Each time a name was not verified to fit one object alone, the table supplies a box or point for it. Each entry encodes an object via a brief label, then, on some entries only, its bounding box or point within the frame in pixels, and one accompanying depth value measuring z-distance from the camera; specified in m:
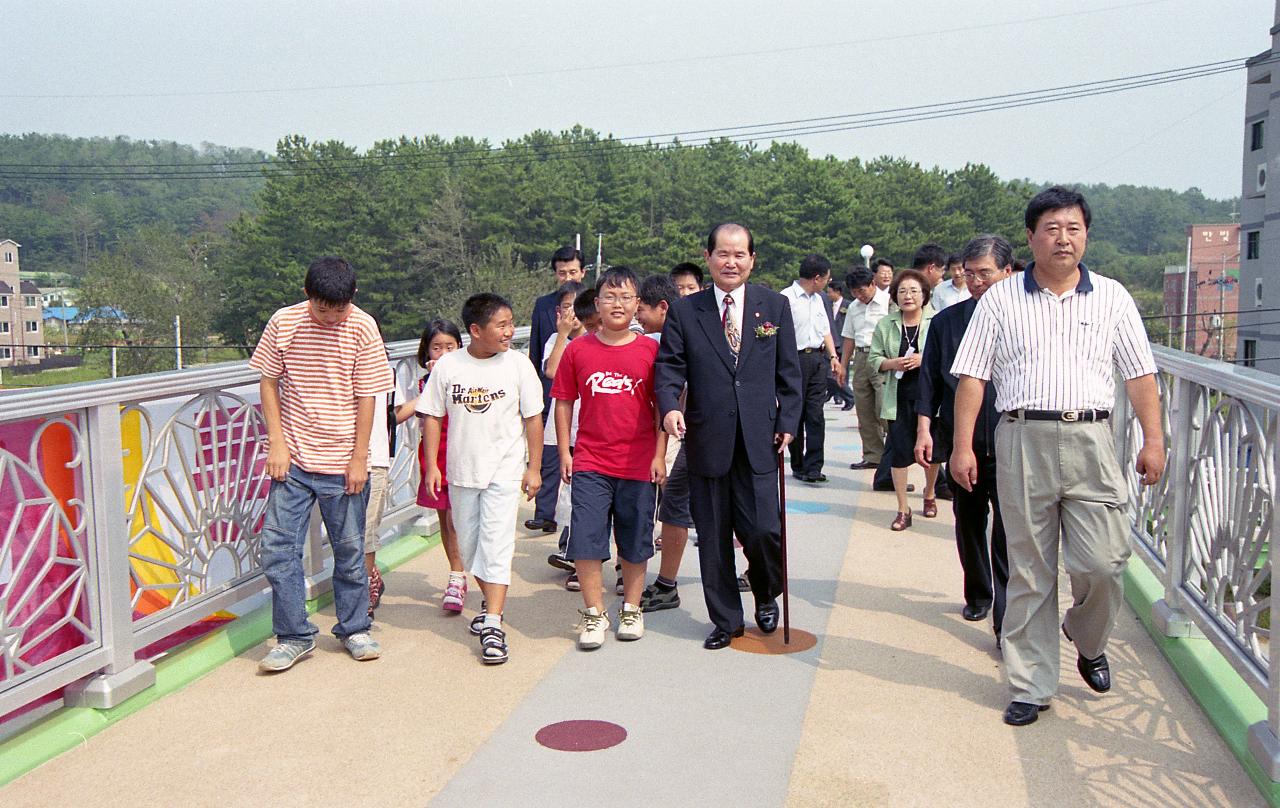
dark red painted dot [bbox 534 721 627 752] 3.93
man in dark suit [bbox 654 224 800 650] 5.00
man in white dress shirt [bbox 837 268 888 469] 9.76
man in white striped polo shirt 4.00
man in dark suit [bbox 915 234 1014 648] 5.19
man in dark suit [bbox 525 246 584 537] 7.13
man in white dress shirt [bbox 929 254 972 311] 8.27
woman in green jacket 7.66
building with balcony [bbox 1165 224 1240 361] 93.00
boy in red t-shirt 5.15
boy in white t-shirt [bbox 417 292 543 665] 5.17
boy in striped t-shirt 4.82
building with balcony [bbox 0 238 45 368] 98.81
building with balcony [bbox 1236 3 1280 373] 41.47
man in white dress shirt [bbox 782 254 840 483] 9.45
